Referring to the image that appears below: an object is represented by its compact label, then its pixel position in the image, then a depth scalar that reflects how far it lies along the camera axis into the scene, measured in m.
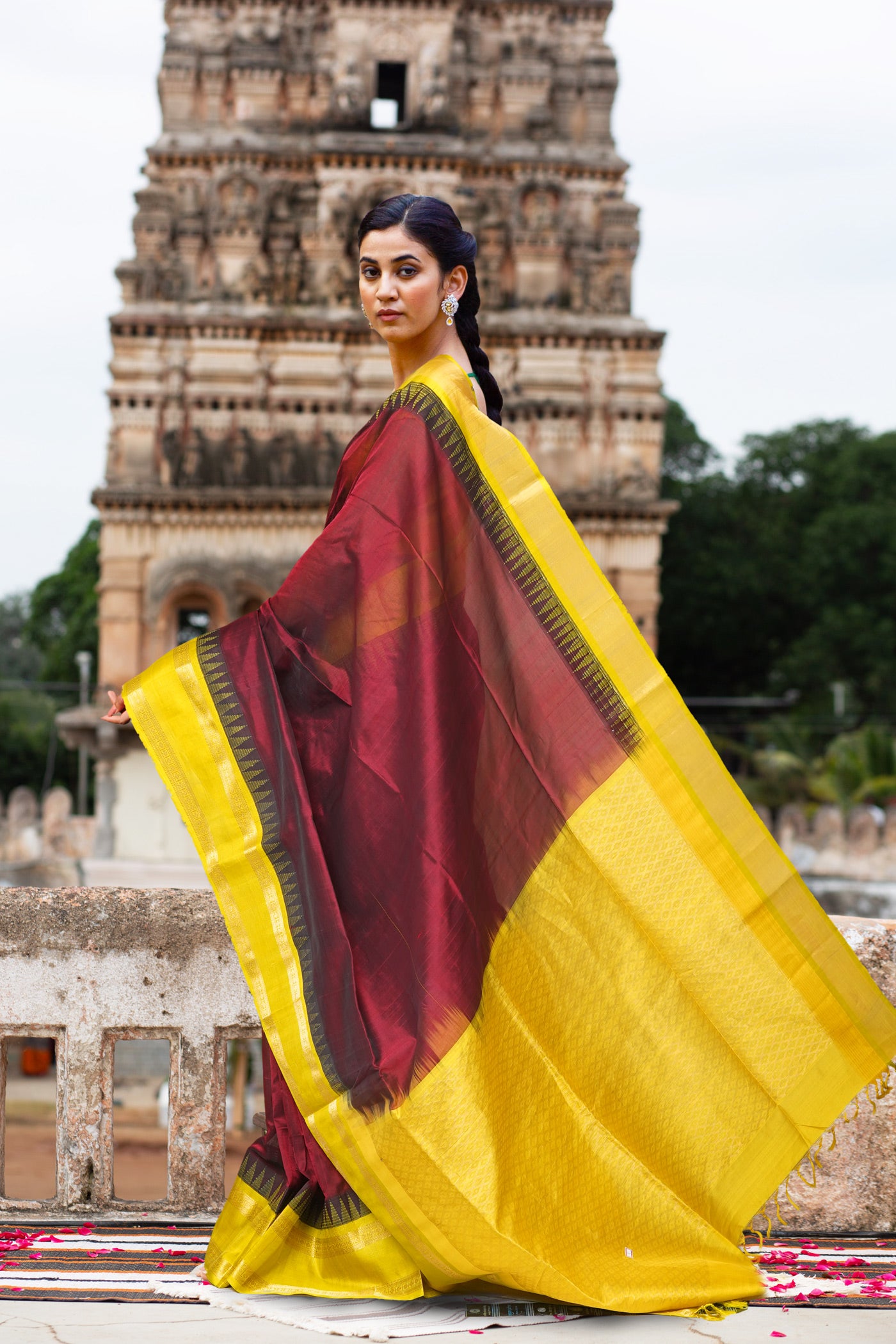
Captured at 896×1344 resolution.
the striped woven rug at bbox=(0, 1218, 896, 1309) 2.53
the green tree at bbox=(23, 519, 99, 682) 33.69
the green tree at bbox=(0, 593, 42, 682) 55.41
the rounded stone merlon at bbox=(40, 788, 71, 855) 19.19
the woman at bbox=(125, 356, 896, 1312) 2.43
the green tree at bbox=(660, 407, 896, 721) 30.91
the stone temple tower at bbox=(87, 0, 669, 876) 19.47
